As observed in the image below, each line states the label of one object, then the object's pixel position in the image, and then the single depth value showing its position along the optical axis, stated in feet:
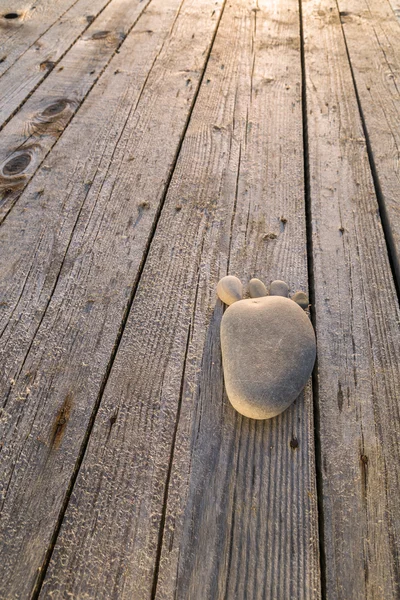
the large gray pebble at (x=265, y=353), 1.16
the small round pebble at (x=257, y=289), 1.42
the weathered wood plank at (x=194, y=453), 0.98
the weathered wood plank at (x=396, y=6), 3.05
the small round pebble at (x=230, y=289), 1.41
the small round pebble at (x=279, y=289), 1.42
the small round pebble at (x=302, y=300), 1.41
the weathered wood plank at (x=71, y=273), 1.09
